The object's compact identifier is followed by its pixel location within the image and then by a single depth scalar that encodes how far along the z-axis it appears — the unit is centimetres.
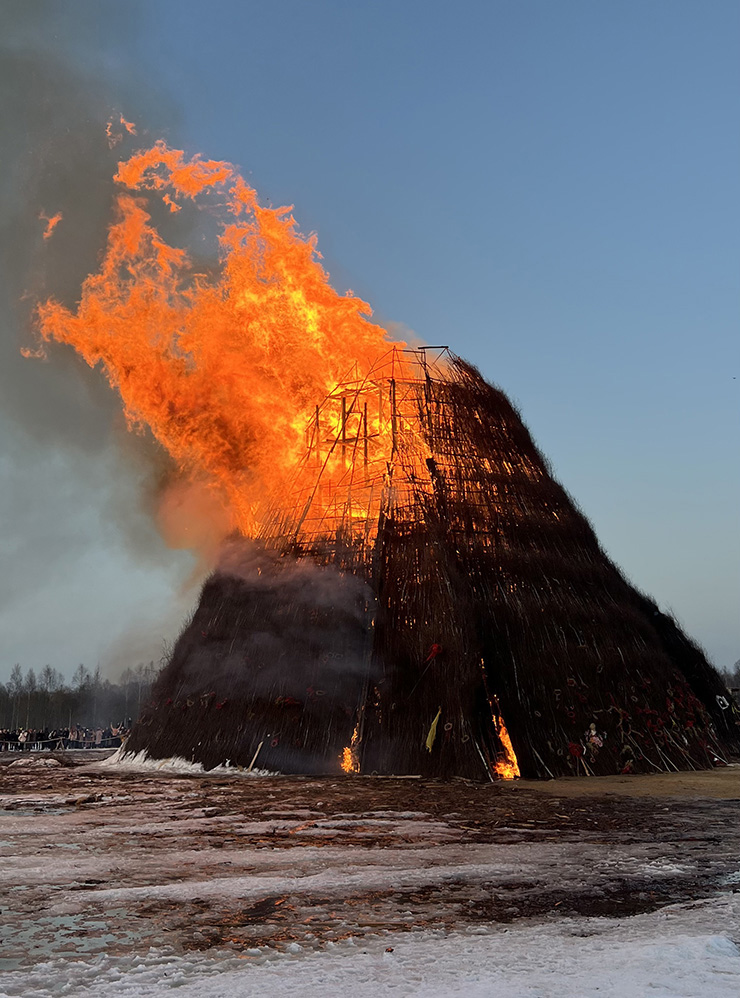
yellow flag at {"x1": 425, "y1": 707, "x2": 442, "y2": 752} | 1792
